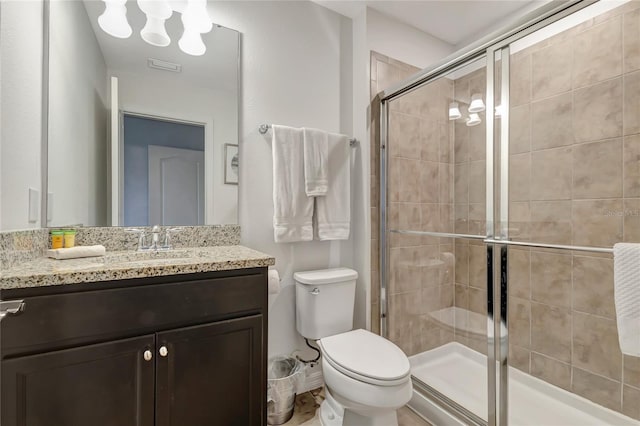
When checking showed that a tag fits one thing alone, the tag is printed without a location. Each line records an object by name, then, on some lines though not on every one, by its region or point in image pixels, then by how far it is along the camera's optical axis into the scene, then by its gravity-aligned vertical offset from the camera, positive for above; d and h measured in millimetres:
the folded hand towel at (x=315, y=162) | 1775 +307
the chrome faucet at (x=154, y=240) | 1423 -134
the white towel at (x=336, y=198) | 1845 +90
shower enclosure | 1368 +6
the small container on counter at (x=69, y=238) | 1239 -109
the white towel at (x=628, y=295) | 951 -276
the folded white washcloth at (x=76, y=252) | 1136 -159
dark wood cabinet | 849 -467
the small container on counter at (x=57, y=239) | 1213 -110
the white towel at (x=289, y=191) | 1710 +127
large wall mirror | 1310 +470
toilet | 1220 -673
